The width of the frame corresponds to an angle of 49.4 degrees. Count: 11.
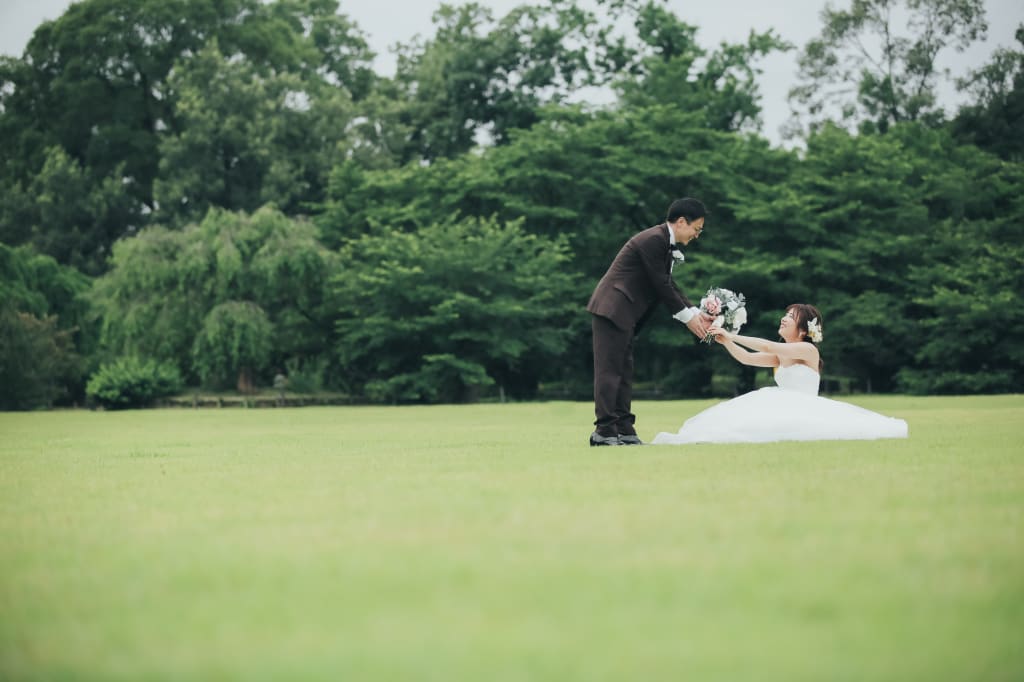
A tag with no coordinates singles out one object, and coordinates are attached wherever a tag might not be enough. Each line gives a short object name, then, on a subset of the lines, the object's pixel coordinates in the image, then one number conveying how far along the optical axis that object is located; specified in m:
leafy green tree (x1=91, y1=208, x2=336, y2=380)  33.84
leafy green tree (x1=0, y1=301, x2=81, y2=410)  32.88
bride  10.95
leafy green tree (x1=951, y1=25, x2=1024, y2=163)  44.19
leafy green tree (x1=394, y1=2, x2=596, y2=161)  48.06
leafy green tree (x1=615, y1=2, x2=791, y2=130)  43.19
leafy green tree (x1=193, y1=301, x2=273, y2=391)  33.34
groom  10.69
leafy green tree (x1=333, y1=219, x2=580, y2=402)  35.25
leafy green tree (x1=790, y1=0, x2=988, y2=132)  46.28
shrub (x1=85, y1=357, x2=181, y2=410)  32.12
